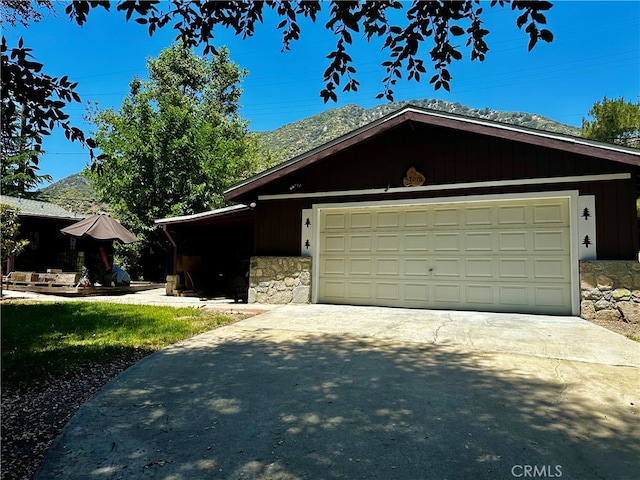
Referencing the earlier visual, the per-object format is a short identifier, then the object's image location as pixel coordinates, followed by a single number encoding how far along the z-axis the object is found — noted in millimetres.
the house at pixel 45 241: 15766
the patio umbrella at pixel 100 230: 11663
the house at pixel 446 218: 6379
